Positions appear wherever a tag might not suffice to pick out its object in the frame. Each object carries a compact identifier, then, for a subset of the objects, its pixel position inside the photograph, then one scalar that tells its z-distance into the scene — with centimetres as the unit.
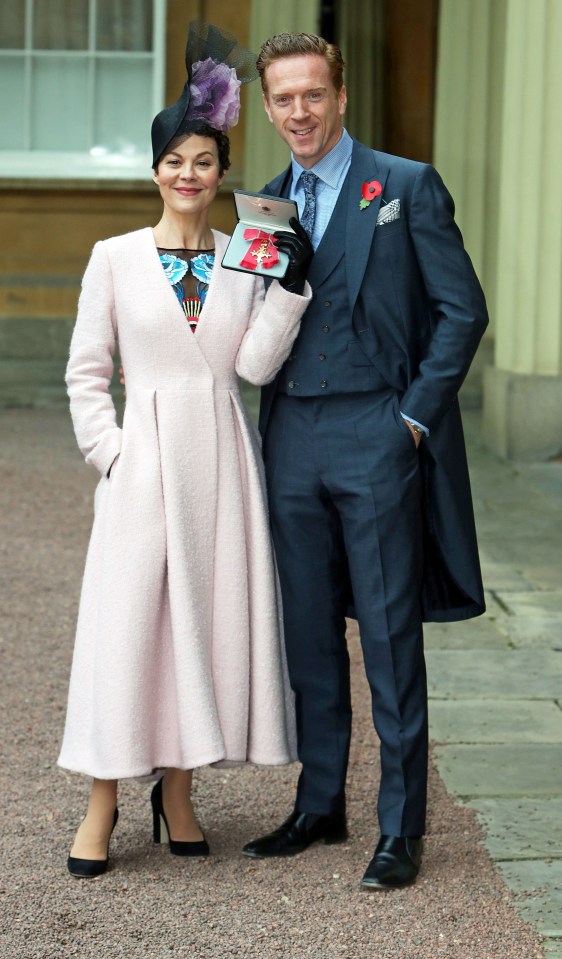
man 659
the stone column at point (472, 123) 2039
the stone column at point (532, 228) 1681
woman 669
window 2212
